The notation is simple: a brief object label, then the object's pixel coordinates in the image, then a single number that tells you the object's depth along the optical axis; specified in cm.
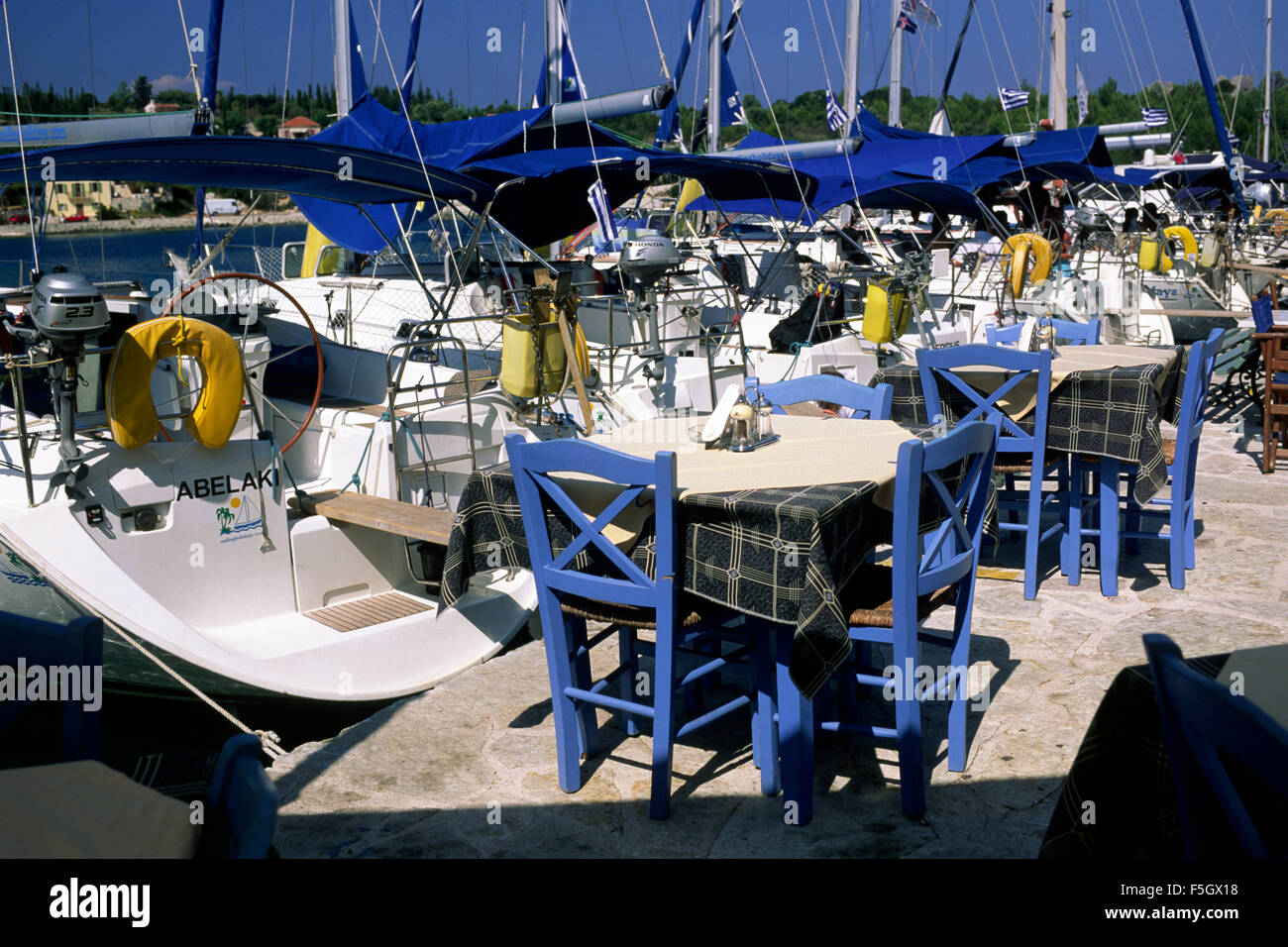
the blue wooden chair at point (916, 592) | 313
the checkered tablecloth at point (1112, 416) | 507
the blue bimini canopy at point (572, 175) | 889
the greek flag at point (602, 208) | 876
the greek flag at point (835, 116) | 1440
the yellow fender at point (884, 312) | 1041
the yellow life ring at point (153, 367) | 494
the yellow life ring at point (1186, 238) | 1960
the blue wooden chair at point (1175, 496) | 519
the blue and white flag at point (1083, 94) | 2457
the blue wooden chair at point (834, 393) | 440
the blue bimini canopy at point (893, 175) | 1230
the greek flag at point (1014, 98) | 1861
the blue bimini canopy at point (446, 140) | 891
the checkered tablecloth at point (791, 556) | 297
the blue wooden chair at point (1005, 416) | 501
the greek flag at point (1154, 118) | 2265
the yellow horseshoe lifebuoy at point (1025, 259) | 1291
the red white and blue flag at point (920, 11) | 1953
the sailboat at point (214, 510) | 481
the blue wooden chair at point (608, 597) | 310
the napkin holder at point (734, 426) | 374
